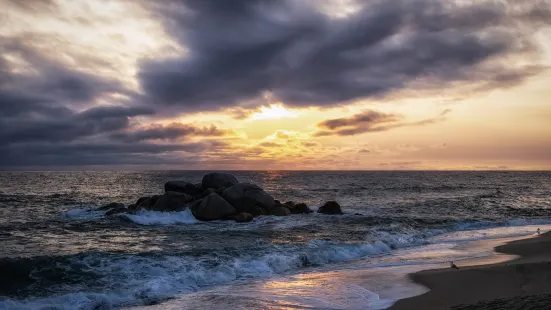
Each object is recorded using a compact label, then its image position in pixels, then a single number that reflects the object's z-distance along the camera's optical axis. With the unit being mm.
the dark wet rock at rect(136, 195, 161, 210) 30355
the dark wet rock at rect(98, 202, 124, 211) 34450
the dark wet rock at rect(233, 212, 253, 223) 26891
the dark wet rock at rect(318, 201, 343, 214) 31562
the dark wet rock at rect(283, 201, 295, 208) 33438
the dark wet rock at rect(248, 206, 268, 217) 29423
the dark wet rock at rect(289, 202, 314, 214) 32391
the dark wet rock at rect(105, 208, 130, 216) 30997
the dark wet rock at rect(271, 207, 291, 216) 30241
